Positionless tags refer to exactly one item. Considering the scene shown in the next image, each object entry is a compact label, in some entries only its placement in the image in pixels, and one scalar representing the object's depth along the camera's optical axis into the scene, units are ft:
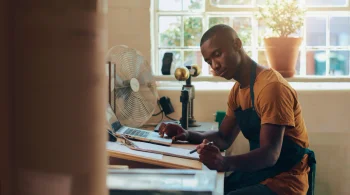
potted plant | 9.92
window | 10.64
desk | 5.61
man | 5.87
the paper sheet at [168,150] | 6.14
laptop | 7.07
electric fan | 8.25
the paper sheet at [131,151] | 5.88
